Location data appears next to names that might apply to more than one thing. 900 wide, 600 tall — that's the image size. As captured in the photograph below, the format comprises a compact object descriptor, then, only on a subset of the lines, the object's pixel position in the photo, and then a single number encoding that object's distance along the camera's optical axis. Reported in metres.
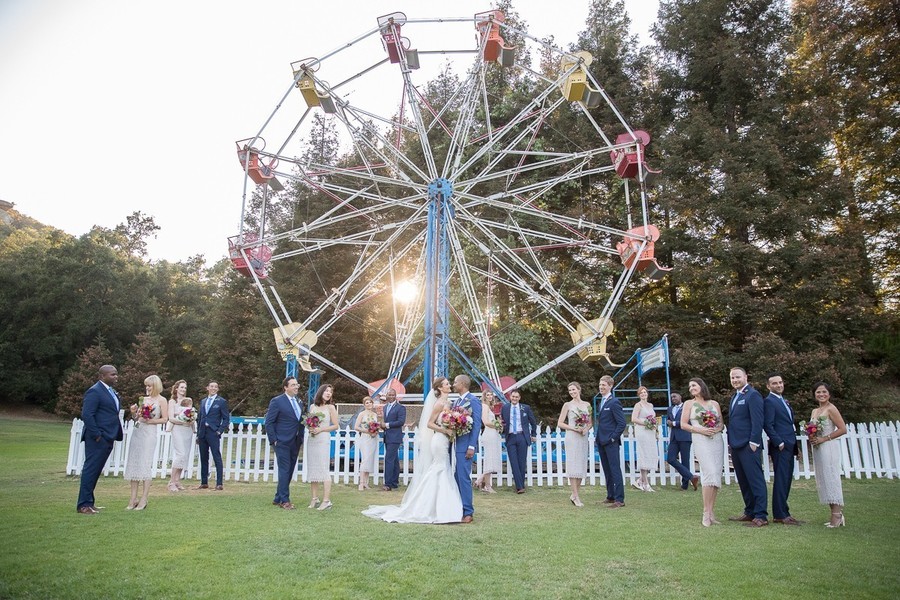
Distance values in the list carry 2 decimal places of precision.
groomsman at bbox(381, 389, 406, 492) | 11.14
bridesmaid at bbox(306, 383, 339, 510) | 8.41
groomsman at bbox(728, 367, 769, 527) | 7.11
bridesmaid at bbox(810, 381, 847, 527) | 7.02
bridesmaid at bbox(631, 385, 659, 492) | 11.06
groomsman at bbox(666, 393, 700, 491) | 10.93
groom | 7.42
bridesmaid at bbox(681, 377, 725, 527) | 7.07
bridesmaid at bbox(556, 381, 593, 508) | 9.22
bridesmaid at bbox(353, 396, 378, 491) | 11.02
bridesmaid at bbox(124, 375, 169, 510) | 7.69
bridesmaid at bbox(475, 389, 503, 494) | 10.98
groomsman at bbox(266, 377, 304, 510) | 8.43
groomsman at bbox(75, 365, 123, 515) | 7.38
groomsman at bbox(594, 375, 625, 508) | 8.87
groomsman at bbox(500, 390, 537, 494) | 10.86
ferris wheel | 14.09
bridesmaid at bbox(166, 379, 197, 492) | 10.07
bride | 7.24
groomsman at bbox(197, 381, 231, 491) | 10.24
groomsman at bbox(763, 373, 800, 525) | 7.33
